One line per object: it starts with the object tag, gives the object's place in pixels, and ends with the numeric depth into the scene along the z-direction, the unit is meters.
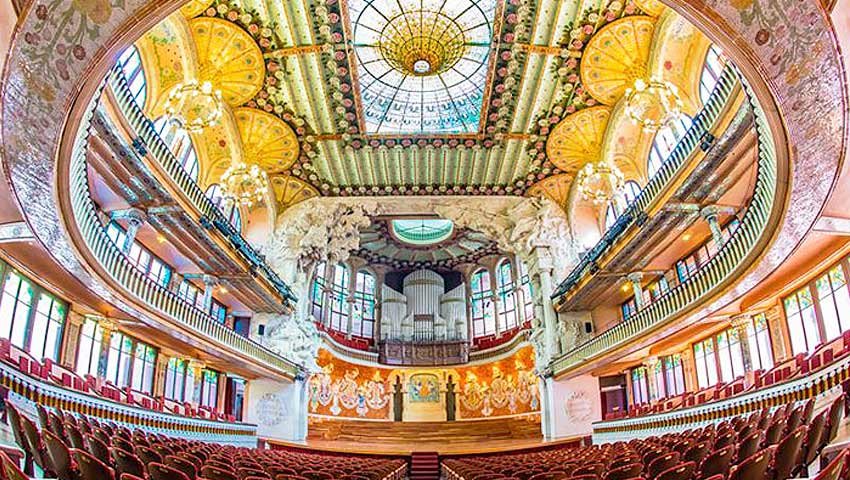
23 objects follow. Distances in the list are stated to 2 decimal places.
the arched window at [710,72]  13.77
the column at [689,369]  17.41
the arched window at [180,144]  15.88
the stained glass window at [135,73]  13.77
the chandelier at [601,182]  16.19
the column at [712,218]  14.01
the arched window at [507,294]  29.66
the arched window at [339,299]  30.02
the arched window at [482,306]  30.92
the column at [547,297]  22.84
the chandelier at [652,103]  11.68
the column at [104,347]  14.73
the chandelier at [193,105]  11.99
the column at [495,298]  30.02
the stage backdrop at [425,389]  26.84
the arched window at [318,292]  28.28
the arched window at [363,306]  31.14
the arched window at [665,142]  15.69
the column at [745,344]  14.38
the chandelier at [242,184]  16.14
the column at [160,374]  17.66
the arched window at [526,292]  27.94
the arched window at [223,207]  19.89
